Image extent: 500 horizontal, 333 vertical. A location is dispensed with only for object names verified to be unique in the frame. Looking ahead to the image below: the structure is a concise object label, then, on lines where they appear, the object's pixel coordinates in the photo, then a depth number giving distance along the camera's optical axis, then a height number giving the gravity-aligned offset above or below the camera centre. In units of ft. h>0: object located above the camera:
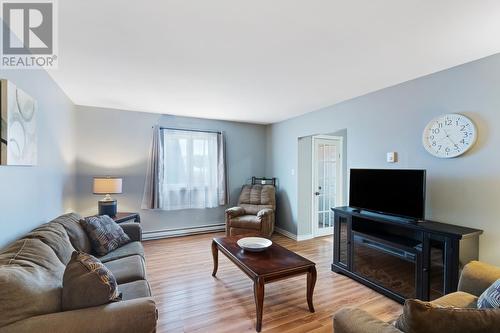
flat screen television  7.48 -0.91
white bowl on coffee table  7.91 -2.72
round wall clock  7.16 +0.97
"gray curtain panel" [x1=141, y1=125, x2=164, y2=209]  13.87 -0.68
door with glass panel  14.96 -1.01
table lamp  11.06 -1.23
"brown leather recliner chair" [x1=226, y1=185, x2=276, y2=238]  13.29 -2.84
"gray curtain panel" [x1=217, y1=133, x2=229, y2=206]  15.67 -0.35
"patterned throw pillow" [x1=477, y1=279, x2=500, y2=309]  3.75 -2.17
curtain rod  14.46 +2.19
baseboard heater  14.21 -4.25
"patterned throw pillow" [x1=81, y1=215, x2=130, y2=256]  7.86 -2.43
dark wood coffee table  6.34 -2.96
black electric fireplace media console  6.61 -2.83
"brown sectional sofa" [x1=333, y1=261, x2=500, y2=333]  3.51 -2.49
